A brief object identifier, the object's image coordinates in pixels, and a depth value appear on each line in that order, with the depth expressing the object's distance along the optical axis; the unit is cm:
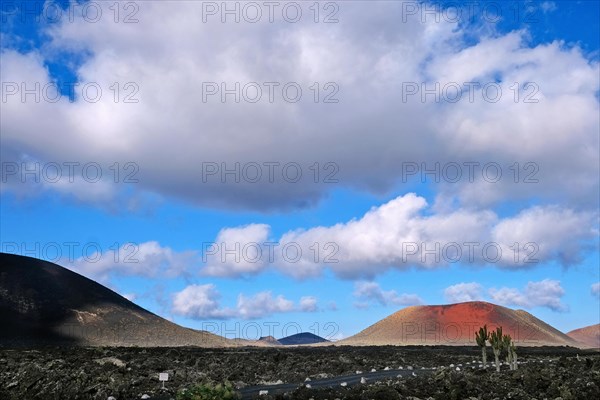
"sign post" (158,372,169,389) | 3338
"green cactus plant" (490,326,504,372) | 5546
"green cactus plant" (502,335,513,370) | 5523
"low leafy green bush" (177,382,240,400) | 2378
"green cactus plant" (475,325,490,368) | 5862
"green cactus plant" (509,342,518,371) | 5262
